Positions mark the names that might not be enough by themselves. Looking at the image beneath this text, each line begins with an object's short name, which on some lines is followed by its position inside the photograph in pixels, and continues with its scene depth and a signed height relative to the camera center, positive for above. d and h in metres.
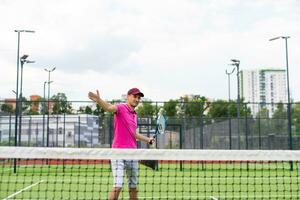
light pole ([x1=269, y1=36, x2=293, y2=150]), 22.33 +1.81
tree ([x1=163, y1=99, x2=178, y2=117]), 34.41 +0.89
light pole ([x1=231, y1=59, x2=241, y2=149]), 29.69 +3.29
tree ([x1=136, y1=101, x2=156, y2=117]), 26.62 +0.75
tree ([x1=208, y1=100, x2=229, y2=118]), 36.80 +1.03
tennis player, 6.29 -0.14
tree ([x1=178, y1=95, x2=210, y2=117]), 27.17 +0.85
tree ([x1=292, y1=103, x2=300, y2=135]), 27.50 +0.20
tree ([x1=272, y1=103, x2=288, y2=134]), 27.87 +0.09
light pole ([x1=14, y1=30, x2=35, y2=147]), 20.31 +1.45
